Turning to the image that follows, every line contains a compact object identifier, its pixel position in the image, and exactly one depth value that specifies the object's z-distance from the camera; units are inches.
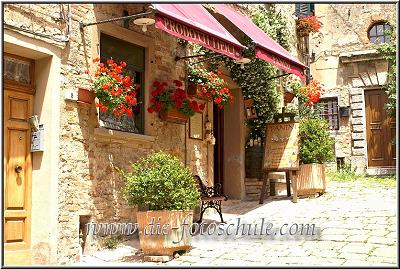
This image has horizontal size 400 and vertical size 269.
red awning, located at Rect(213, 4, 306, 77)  336.5
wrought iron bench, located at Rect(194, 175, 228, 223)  315.2
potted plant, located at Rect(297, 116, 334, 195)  386.9
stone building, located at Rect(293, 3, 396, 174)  616.7
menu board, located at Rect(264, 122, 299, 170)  373.7
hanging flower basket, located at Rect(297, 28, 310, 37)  577.2
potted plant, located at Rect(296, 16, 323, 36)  573.3
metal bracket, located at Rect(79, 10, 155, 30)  266.1
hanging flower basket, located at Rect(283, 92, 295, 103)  477.4
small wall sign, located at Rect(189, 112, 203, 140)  360.2
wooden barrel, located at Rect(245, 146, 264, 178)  433.7
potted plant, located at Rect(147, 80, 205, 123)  311.9
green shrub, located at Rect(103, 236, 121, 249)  272.7
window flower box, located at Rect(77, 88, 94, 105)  258.8
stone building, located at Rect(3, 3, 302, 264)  240.4
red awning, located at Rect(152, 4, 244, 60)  244.9
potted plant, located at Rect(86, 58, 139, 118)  262.5
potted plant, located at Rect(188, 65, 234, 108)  344.8
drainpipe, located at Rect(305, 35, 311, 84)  636.7
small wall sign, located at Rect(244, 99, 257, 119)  431.5
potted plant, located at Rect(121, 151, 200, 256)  242.7
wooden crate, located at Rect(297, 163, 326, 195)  386.3
